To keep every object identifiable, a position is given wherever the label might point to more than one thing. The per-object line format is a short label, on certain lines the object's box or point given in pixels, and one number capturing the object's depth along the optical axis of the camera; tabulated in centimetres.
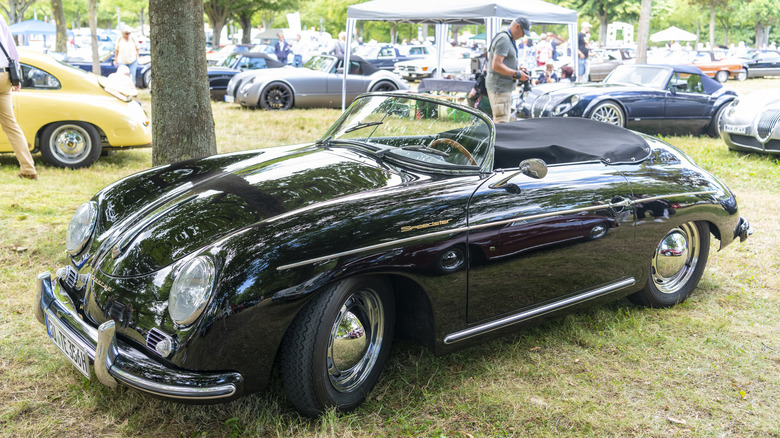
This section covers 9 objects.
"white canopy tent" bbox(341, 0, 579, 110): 1225
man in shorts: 851
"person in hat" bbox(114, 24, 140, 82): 1423
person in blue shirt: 2338
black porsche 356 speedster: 256
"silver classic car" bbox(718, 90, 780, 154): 900
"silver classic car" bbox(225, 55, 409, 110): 1347
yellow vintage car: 739
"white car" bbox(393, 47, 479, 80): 2452
